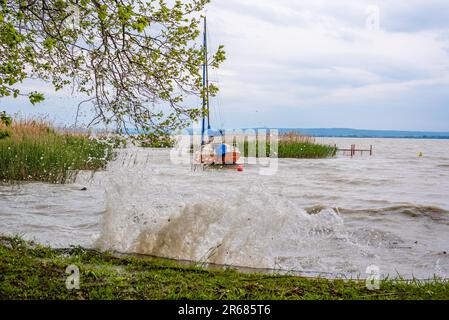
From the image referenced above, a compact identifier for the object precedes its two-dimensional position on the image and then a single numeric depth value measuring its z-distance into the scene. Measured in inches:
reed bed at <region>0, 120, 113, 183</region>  621.6
